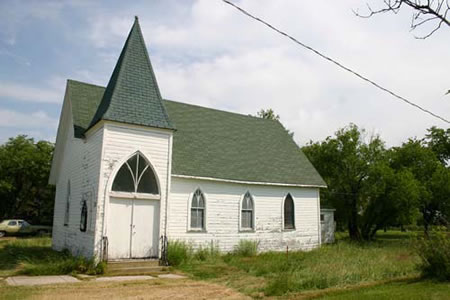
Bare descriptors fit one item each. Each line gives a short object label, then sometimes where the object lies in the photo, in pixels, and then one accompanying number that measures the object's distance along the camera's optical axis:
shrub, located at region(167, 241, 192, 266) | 14.51
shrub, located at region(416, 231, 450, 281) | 11.42
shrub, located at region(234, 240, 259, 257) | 18.41
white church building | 14.38
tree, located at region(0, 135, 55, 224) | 38.16
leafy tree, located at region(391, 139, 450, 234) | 30.33
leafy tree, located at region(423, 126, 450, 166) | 44.06
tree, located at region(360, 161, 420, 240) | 27.50
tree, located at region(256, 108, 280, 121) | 54.62
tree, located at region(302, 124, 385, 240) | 30.67
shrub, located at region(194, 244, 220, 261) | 16.45
